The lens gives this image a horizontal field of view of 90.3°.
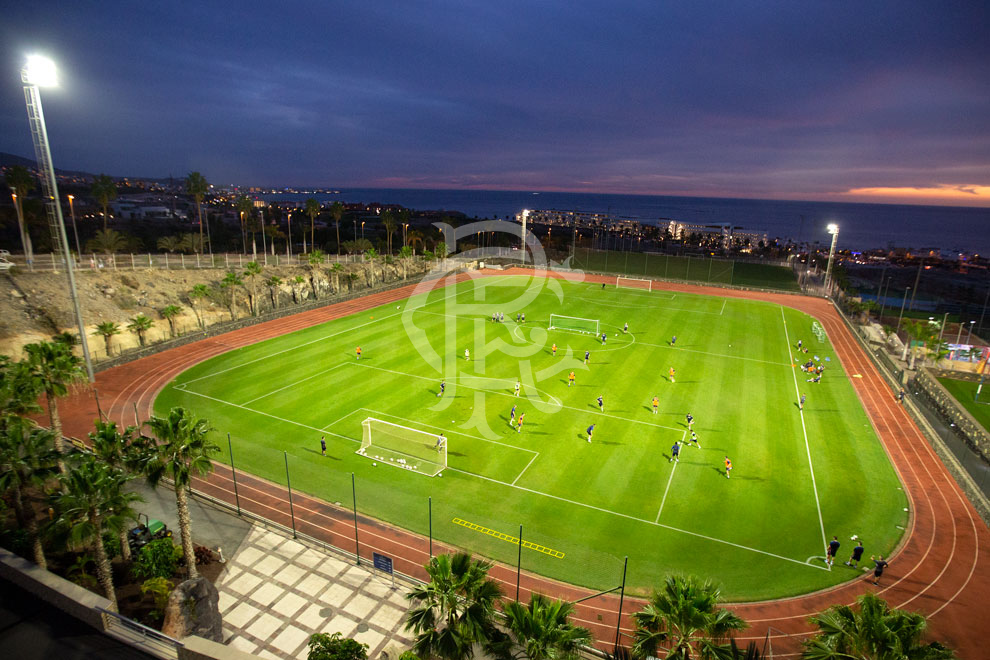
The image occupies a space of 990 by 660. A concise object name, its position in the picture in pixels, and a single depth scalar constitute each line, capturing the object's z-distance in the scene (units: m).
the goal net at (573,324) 53.33
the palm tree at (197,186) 66.19
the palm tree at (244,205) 72.94
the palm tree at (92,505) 13.97
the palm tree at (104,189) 61.60
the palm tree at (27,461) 15.41
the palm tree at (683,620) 11.73
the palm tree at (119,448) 16.20
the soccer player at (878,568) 19.42
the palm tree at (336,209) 86.06
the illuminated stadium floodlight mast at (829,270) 66.47
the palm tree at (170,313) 45.90
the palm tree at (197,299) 50.30
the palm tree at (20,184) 48.28
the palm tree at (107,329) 39.41
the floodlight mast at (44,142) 27.55
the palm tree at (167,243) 63.52
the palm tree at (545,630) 11.34
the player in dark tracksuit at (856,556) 20.05
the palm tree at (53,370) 21.80
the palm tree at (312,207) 80.36
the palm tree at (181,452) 16.19
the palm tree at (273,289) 61.59
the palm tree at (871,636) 10.34
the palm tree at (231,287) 50.62
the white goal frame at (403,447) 26.75
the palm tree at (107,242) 55.28
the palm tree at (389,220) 87.01
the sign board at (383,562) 18.53
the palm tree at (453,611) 11.97
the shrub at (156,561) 18.06
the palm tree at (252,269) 53.00
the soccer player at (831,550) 19.83
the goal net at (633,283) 80.38
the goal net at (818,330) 52.62
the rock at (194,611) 14.55
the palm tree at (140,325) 41.69
